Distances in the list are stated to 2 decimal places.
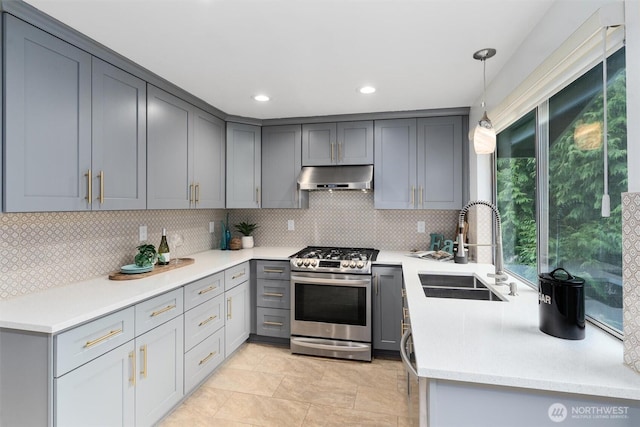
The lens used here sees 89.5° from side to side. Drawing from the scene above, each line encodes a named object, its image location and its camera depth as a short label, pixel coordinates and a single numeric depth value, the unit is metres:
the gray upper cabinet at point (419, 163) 3.12
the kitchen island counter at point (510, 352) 0.94
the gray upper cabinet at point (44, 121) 1.45
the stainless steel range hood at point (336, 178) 3.14
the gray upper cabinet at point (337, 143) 3.29
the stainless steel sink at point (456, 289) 2.07
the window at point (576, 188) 1.26
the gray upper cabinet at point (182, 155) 2.35
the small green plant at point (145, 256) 2.29
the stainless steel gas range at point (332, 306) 2.88
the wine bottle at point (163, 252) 2.56
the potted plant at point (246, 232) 3.64
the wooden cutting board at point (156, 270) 2.12
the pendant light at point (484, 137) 1.76
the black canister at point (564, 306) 1.20
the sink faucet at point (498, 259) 1.97
